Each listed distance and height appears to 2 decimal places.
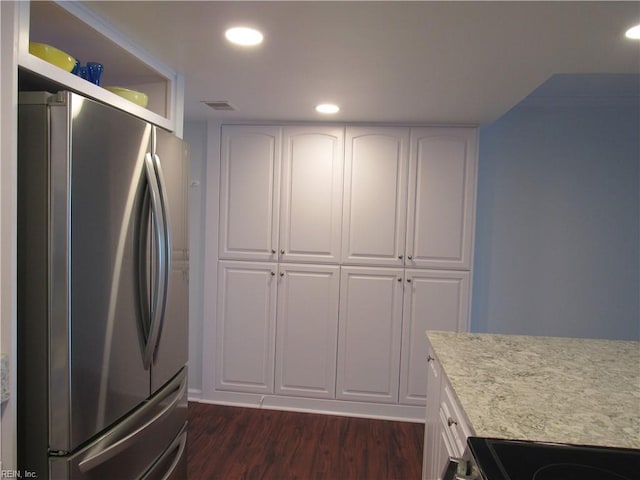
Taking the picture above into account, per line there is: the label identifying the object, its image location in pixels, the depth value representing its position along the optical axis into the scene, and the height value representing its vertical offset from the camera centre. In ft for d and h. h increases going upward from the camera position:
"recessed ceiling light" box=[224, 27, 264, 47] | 4.85 +2.20
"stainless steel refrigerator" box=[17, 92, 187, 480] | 3.76 -0.71
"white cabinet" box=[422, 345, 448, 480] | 5.57 -2.81
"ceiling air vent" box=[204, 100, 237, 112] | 8.21 +2.32
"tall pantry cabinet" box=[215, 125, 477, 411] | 9.72 -0.70
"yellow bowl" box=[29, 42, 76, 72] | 4.08 +1.57
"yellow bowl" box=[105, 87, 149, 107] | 5.29 +1.56
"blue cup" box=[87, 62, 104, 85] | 4.76 +1.64
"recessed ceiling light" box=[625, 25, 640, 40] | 4.54 +2.24
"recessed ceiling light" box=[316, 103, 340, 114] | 8.21 +2.33
